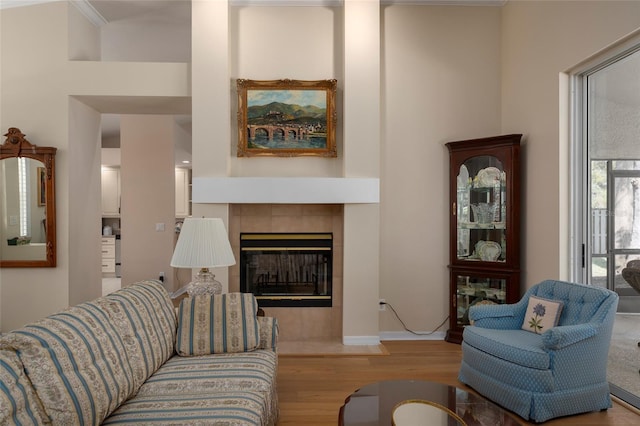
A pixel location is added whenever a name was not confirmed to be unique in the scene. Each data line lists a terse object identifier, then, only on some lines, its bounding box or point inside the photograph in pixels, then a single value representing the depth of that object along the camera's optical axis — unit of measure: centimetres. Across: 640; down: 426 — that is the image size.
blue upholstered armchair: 242
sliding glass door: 279
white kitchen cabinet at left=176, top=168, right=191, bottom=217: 870
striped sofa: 143
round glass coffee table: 178
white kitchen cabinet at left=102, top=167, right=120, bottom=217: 855
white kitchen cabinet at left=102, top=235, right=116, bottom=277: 815
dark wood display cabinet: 374
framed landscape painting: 400
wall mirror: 384
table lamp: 260
